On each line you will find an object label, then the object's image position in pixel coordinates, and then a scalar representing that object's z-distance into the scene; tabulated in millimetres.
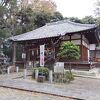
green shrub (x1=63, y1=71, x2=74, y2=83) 6468
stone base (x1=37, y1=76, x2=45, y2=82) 6535
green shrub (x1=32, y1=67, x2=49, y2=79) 6856
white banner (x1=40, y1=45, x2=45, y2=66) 6814
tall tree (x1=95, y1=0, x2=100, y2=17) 16015
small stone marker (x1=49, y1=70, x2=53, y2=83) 6478
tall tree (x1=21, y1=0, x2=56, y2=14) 16052
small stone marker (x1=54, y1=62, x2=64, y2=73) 6867
